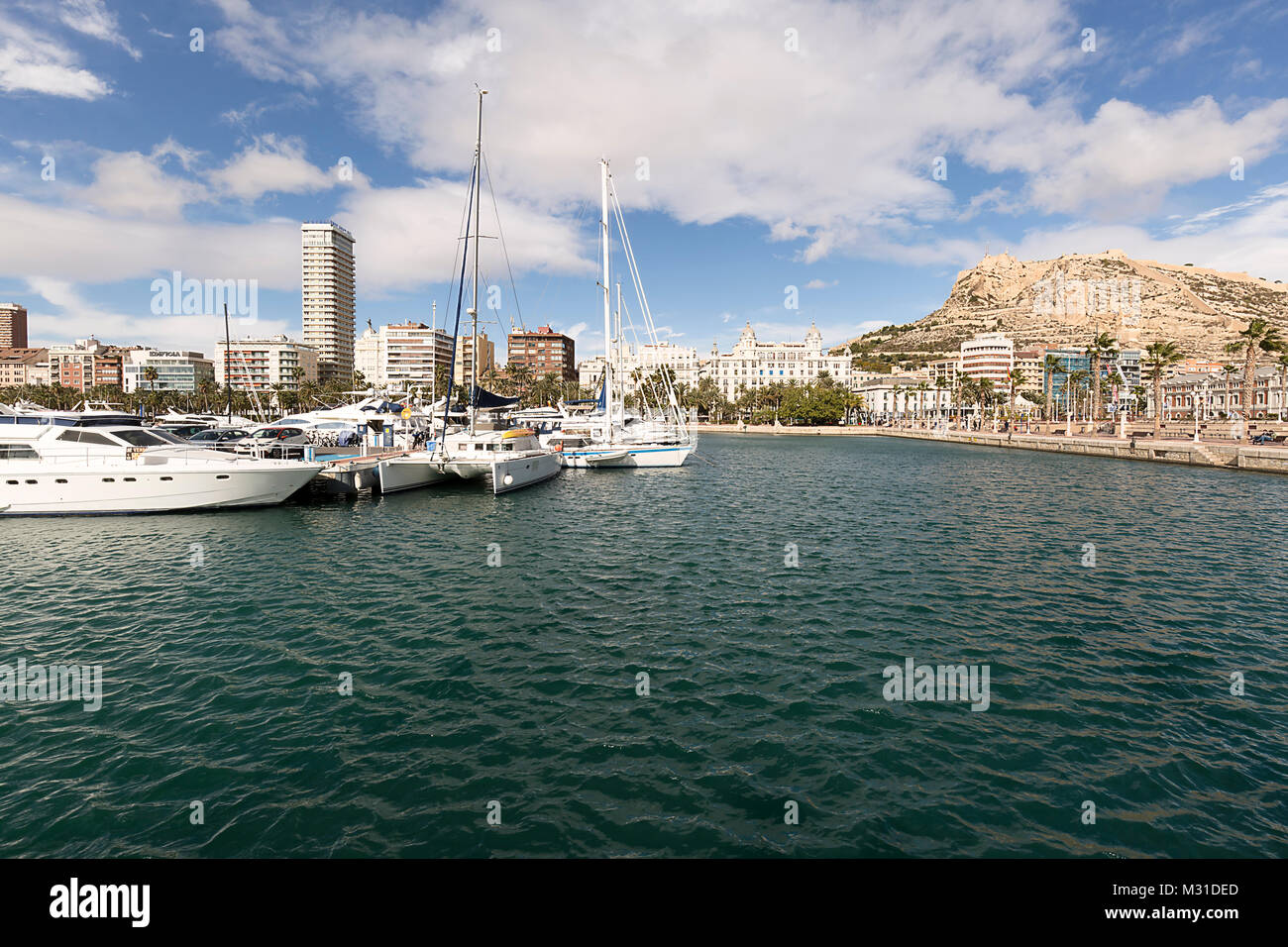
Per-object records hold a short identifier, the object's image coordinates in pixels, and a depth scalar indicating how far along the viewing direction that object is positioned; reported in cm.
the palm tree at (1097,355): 9831
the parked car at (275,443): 3619
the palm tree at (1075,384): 13475
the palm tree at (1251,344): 7019
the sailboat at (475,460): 3978
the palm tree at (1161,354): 9112
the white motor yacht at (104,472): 3016
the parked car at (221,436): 4916
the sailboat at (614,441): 5662
